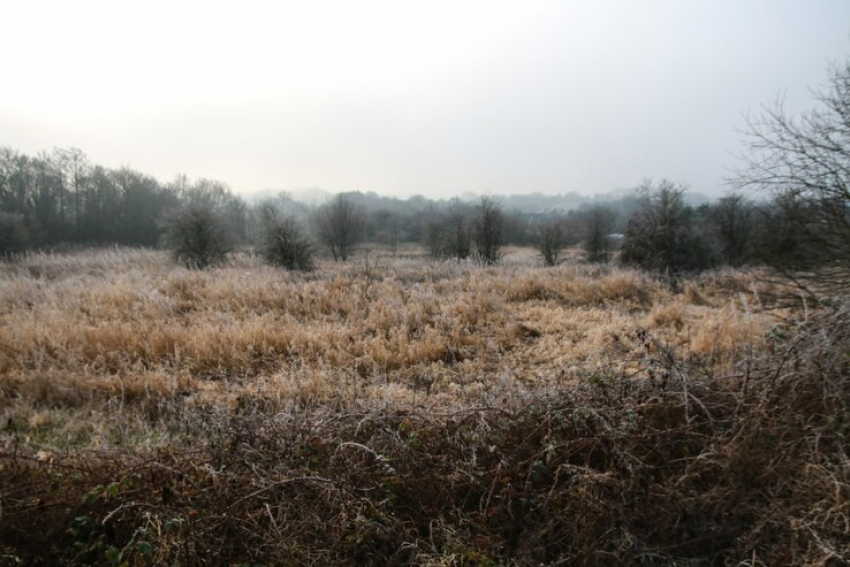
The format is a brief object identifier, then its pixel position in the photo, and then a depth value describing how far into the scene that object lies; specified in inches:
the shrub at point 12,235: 1076.5
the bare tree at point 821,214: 307.4
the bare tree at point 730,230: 1028.5
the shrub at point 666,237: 879.7
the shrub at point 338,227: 1637.6
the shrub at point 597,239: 1574.8
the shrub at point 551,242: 1550.2
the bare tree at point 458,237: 1508.4
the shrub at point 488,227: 1378.0
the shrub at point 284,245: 749.9
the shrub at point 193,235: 782.5
